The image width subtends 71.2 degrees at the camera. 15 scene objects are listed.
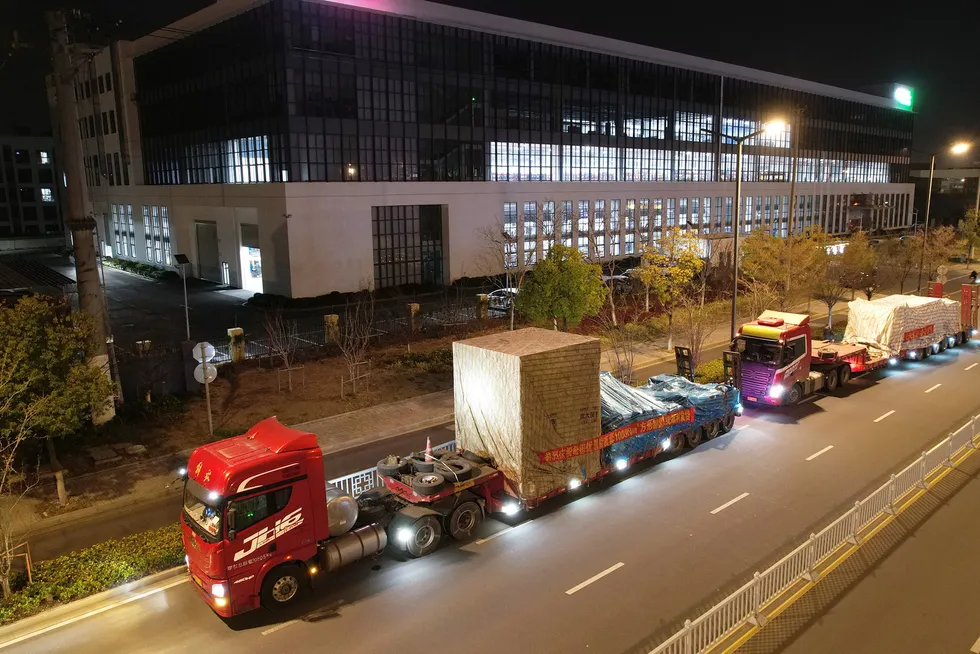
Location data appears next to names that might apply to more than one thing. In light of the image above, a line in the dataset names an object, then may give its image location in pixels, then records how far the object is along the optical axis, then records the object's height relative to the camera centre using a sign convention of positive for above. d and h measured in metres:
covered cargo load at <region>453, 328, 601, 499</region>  14.27 -4.15
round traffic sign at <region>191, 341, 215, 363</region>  19.41 -3.83
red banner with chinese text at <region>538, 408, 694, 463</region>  14.87 -5.34
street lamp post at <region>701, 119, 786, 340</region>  24.61 +0.05
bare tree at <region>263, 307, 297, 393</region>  24.69 -5.12
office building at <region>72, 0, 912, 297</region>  45.06 +5.66
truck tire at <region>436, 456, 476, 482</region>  14.04 -5.29
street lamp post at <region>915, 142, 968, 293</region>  42.96 +3.43
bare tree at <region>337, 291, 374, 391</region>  24.41 -5.21
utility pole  19.19 -0.10
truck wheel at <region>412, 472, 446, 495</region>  13.51 -5.30
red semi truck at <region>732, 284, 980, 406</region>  22.34 -5.36
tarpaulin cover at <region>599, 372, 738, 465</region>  16.62 -5.26
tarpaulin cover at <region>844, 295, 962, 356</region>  27.23 -4.83
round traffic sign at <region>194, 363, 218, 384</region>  19.45 -4.45
